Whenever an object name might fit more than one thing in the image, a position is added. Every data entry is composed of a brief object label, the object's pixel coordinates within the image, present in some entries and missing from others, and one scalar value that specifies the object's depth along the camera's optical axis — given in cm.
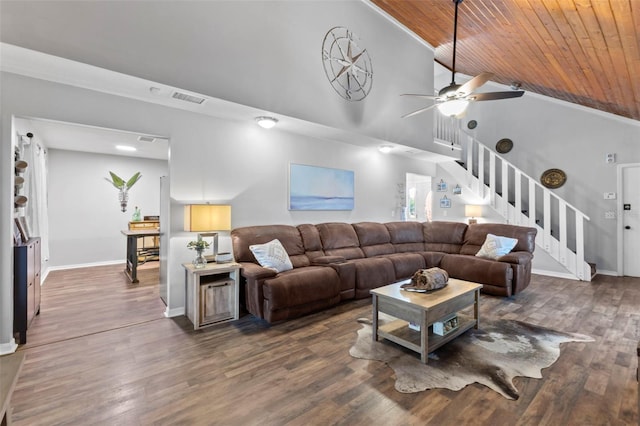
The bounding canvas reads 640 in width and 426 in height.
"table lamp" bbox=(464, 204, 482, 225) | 638
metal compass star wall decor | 425
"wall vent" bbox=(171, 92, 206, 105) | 310
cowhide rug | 217
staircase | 538
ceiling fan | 307
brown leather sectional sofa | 330
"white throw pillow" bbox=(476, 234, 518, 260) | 453
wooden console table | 492
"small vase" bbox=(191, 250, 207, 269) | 334
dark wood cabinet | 269
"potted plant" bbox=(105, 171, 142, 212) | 644
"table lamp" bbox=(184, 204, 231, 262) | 324
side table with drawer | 316
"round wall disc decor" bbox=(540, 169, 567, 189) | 625
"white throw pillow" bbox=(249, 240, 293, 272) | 357
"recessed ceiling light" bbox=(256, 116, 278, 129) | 381
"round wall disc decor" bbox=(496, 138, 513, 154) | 700
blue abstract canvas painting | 461
